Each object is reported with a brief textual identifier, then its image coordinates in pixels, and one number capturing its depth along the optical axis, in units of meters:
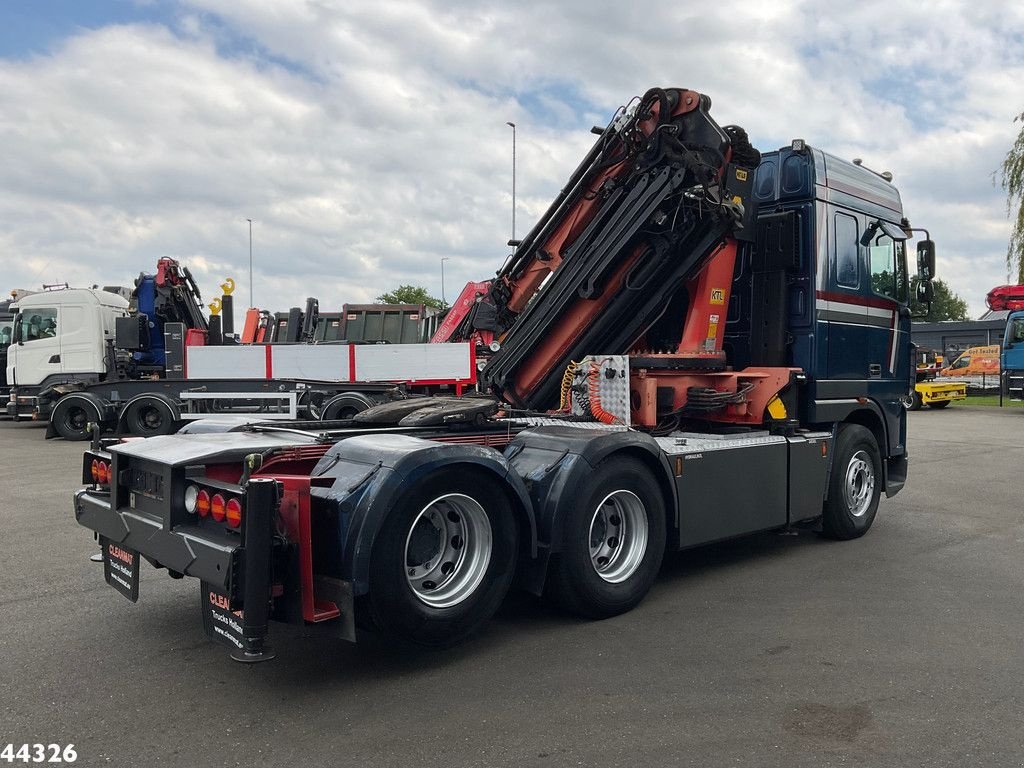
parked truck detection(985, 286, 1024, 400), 25.77
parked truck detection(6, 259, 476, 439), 15.91
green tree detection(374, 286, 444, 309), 66.69
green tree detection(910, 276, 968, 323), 85.38
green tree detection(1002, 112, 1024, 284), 29.72
